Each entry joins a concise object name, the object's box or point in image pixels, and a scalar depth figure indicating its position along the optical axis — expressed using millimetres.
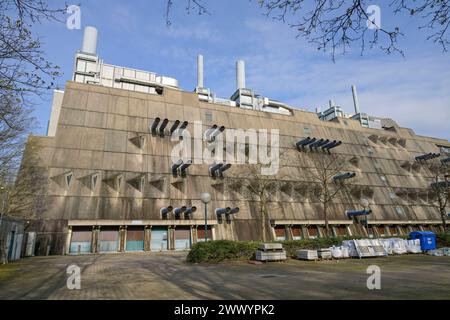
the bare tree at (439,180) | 40781
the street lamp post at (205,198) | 18672
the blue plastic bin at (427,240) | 22984
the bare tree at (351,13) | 5070
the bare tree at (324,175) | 36469
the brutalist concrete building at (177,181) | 26984
